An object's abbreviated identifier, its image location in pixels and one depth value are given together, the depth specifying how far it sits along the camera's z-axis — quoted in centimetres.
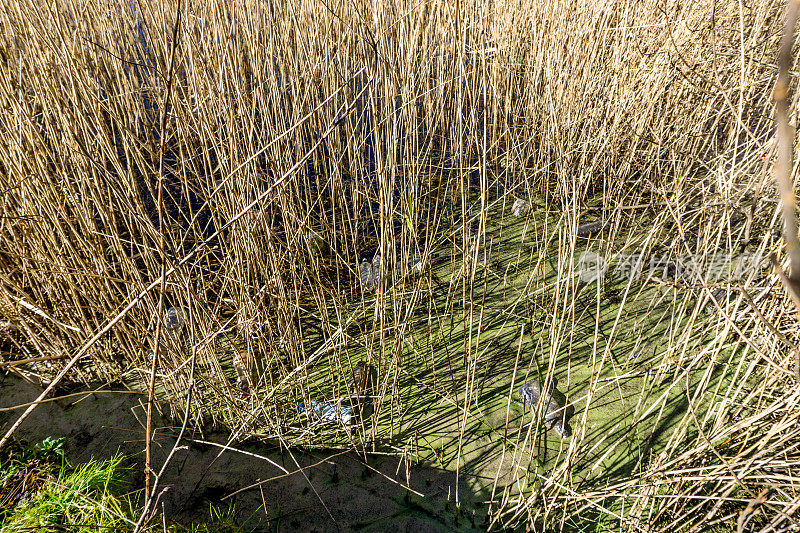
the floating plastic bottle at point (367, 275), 215
